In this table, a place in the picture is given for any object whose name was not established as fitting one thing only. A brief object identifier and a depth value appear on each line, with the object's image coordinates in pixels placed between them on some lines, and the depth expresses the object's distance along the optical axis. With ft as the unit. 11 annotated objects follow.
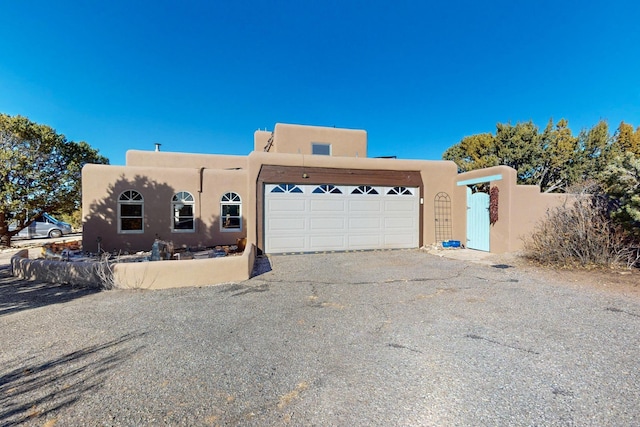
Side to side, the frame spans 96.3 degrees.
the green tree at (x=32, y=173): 43.83
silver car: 62.75
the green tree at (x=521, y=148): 69.05
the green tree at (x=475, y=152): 75.41
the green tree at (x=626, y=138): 67.72
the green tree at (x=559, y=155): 68.95
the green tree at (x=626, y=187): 21.18
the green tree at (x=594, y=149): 66.44
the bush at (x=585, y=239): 23.22
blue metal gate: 34.19
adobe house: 31.91
